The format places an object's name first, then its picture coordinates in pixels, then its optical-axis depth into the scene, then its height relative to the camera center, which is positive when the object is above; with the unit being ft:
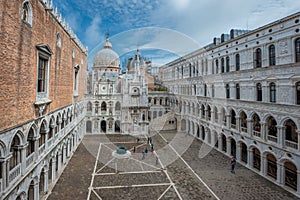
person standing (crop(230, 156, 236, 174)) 62.03 -20.07
